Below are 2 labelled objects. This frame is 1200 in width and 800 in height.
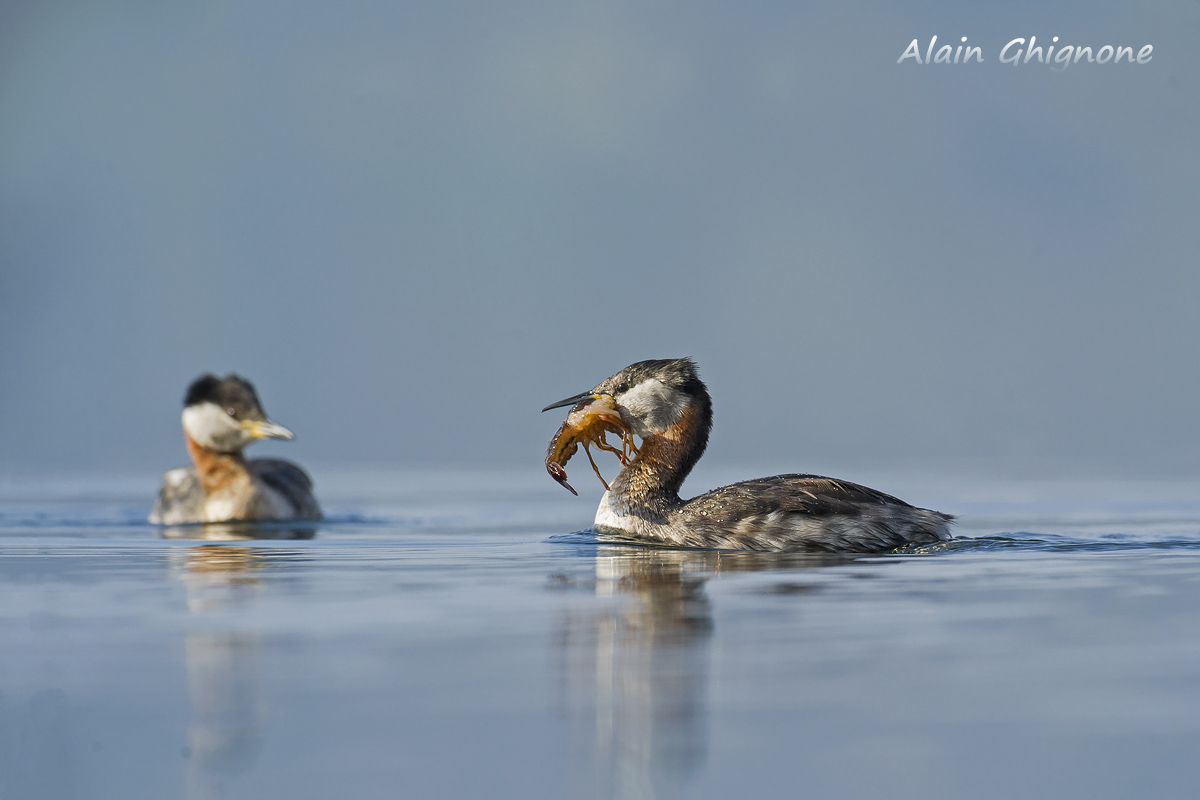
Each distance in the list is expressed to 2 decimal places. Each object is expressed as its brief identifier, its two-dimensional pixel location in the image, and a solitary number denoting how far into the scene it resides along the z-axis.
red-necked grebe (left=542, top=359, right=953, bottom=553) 17.06
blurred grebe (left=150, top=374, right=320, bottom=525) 25.92
